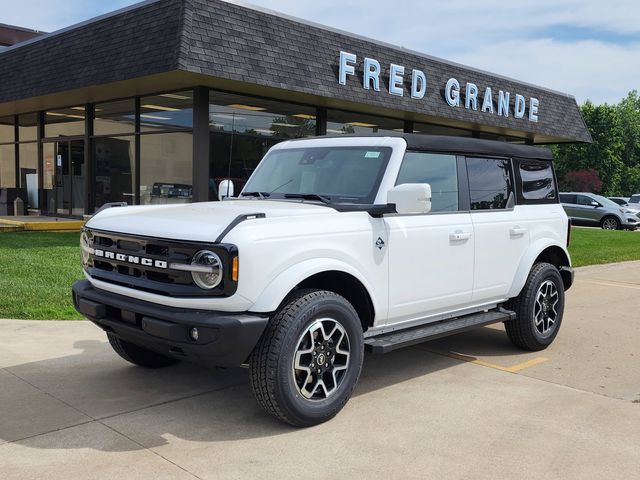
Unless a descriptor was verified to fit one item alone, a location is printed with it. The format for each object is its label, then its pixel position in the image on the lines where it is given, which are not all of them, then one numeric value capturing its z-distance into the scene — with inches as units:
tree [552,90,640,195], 2491.4
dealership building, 465.4
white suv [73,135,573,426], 145.2
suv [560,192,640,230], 1001.5
